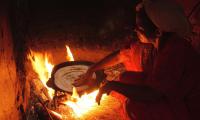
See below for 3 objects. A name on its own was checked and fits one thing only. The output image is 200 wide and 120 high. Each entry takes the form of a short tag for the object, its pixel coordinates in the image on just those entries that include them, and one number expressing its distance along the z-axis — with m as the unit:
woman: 2.90
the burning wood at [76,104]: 3.80
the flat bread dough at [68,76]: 3.58
